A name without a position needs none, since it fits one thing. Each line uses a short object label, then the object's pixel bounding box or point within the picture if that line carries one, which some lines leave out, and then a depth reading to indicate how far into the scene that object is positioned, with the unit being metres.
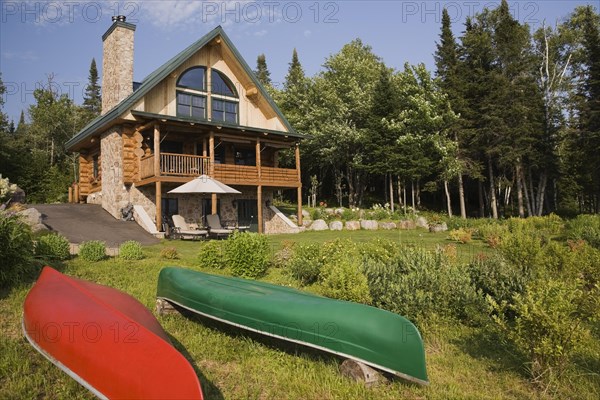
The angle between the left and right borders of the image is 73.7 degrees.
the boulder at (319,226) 22.04
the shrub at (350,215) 23.95
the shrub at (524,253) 7.73
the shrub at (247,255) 9.02
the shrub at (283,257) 9.98
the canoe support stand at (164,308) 6.22
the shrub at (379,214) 24.38
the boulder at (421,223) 23.04
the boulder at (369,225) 22.01
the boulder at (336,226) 21.85
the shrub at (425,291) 5.87
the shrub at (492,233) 13.40
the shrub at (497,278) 6.31
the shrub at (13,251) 7.12
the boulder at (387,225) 22.30
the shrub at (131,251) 10.34
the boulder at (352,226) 21.79
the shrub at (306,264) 8.43
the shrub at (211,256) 9.62
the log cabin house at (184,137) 18.83
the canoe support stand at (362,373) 3.86
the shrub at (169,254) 10.71
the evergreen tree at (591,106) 27.28
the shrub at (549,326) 3.79
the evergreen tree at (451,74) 31.26
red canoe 3.05
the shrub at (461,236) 15.29
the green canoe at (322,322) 3.70
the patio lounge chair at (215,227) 16.09
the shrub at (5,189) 14.98
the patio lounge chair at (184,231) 15.78
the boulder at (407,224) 22.41
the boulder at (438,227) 21.08
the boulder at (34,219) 12.37
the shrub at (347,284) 5.94
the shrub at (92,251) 9.74
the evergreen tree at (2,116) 37.28
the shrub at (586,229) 12.31
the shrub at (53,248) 8.97
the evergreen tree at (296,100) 35.72
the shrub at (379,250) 8.46
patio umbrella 15.89
